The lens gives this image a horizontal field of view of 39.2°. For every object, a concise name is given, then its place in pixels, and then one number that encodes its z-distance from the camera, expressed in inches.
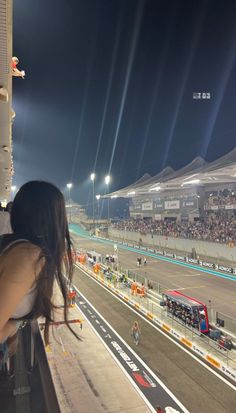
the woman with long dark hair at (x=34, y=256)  50.8
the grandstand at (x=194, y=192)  1648.6
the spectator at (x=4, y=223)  177.7
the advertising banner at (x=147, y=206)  2495.3
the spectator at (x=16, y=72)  243.4
